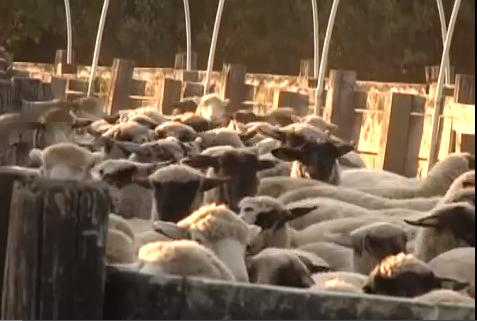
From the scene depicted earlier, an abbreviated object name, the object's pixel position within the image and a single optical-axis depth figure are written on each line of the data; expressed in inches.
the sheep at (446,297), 345.3
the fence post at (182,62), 1839.3
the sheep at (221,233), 411.2
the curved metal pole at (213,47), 1269.7
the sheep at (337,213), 632.4
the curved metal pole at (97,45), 1370.0
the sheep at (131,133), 815.1
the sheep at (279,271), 402.3
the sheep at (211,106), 1119.6
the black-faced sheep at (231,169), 665.0
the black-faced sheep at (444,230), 489.4
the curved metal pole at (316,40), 1346.7
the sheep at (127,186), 660.7
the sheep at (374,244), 498.6
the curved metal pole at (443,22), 1155.4
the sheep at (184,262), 346.3
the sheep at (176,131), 853.2
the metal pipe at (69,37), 1590.8
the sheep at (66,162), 618.8
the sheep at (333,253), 527.7
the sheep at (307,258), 433.9
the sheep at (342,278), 420.2
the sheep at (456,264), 446.9
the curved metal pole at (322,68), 1078.4
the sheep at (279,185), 738.2
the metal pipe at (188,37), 1472.9
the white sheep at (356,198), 682.6
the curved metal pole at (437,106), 880.3
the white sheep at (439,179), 703.7
